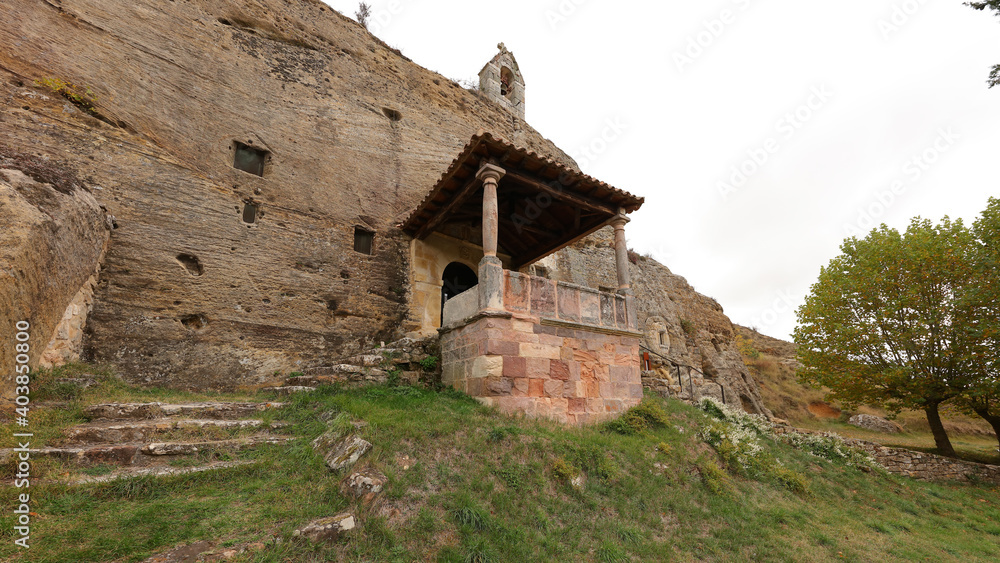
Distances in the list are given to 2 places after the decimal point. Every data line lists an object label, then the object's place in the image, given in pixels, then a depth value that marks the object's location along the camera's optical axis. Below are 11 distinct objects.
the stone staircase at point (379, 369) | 7.23
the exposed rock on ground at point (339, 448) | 4.43
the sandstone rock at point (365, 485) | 4.01
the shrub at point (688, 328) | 18.48
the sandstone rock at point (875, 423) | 18.73
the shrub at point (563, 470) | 5.34
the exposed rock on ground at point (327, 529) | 3.45
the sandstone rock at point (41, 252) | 4.82
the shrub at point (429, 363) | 8.16
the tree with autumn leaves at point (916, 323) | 11.09
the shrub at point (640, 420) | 7.41
